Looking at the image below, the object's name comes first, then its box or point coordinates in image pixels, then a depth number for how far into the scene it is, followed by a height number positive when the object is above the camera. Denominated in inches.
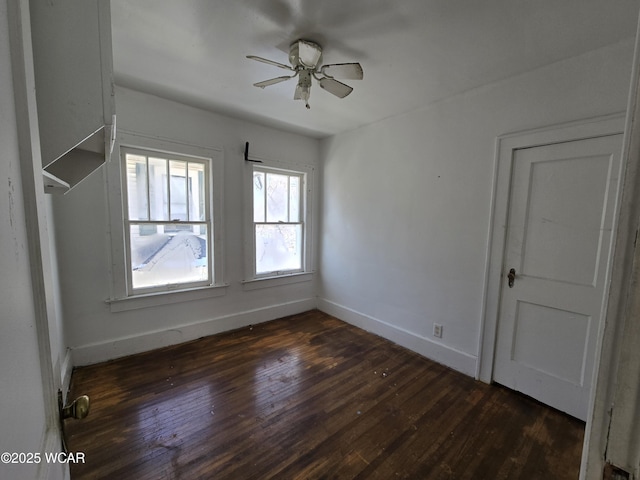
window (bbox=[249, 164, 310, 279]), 133.6 -4.7
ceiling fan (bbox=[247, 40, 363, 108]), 67.1 +36.7
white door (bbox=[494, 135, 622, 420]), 70.1 -13.7
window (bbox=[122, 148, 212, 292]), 102.4 -4.3
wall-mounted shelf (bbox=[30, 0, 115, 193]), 28.5 +14.9
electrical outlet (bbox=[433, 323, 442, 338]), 102.4 -43.5
